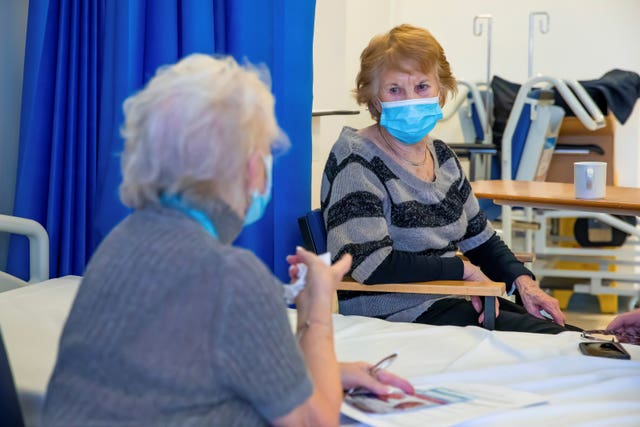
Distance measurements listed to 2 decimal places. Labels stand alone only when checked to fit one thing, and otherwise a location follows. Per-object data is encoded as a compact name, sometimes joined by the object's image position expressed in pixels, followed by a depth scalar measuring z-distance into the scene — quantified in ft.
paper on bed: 4.79
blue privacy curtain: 8.54
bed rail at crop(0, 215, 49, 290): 8.14
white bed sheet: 5.21
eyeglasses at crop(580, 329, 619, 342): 6.72
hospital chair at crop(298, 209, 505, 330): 7.75
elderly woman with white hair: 3.63
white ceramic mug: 9.80
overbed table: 9.47
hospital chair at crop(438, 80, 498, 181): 16.79
